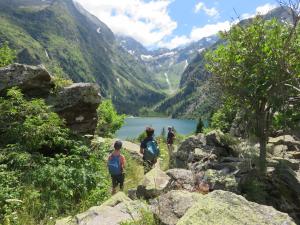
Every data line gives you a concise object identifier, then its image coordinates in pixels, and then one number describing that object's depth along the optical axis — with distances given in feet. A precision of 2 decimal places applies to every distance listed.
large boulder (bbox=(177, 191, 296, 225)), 11.21
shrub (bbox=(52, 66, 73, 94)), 32.84
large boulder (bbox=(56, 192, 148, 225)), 15.50
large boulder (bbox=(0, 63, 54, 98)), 30.13
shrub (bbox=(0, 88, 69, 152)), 25.54
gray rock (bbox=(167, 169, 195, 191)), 21.53
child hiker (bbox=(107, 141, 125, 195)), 25.33
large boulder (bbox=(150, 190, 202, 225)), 14.74
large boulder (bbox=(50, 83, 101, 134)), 32.16
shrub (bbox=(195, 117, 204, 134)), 136.94
